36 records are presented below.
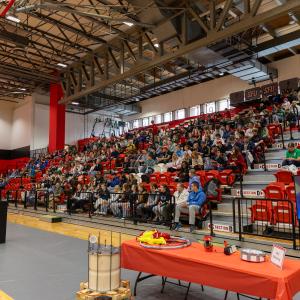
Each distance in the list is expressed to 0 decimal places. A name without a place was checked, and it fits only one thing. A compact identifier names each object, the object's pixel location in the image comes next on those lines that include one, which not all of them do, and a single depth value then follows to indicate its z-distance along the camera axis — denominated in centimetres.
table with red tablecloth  280
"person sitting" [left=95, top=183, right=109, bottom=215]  1097
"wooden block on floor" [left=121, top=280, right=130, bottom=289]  350
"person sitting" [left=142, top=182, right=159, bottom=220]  898
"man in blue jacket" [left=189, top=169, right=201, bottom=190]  817
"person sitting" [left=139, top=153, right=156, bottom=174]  1285
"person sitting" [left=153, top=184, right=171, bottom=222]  848
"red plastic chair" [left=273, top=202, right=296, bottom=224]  627
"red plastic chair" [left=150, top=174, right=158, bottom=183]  1120
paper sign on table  302
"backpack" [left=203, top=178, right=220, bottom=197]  851
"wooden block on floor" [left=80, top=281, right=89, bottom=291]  344
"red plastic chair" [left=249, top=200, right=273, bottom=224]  655
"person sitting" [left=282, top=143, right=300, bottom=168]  862
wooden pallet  317
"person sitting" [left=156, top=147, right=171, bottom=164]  1321
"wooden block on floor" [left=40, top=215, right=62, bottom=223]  1130
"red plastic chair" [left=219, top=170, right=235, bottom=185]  923
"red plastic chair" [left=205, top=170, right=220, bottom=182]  930
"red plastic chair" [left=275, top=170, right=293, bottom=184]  780
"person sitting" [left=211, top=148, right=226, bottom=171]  1023
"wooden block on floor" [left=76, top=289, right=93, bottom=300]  317
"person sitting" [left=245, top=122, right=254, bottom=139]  1167
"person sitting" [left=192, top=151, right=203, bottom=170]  1073
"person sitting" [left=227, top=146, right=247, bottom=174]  974
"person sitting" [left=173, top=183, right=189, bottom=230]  790
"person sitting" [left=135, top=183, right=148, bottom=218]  926
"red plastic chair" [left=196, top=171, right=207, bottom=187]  940
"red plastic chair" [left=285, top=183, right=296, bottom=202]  669
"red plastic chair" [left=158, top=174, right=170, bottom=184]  1069
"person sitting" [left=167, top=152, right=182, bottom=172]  1189
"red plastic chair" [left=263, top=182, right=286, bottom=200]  679
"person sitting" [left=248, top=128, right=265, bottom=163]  1048
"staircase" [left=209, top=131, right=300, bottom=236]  794
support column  2453
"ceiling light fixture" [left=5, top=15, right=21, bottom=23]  1165
